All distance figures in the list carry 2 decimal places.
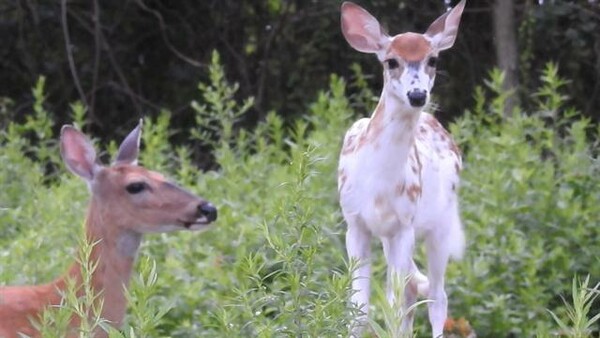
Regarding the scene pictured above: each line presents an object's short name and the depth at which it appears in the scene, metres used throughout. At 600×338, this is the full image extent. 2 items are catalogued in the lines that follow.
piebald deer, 10.43
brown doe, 12.44
